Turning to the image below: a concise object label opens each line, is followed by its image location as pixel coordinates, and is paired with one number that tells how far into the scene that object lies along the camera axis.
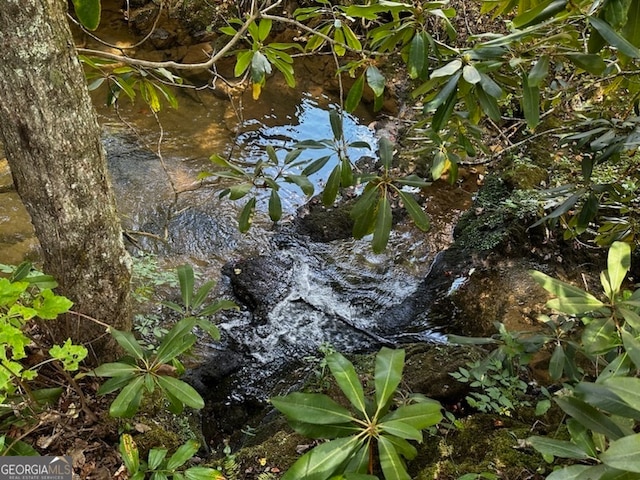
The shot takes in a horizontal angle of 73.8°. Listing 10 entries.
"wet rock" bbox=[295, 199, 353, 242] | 3.92
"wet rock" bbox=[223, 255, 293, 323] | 3.23
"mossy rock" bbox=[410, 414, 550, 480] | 1.50
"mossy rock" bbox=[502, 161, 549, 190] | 3.68
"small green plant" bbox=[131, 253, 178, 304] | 2.55
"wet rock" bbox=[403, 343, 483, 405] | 2.11
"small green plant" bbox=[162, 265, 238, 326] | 1.59
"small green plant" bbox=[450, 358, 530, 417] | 1.84
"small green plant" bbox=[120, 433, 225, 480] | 1.29
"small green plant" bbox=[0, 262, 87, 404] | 0.96
